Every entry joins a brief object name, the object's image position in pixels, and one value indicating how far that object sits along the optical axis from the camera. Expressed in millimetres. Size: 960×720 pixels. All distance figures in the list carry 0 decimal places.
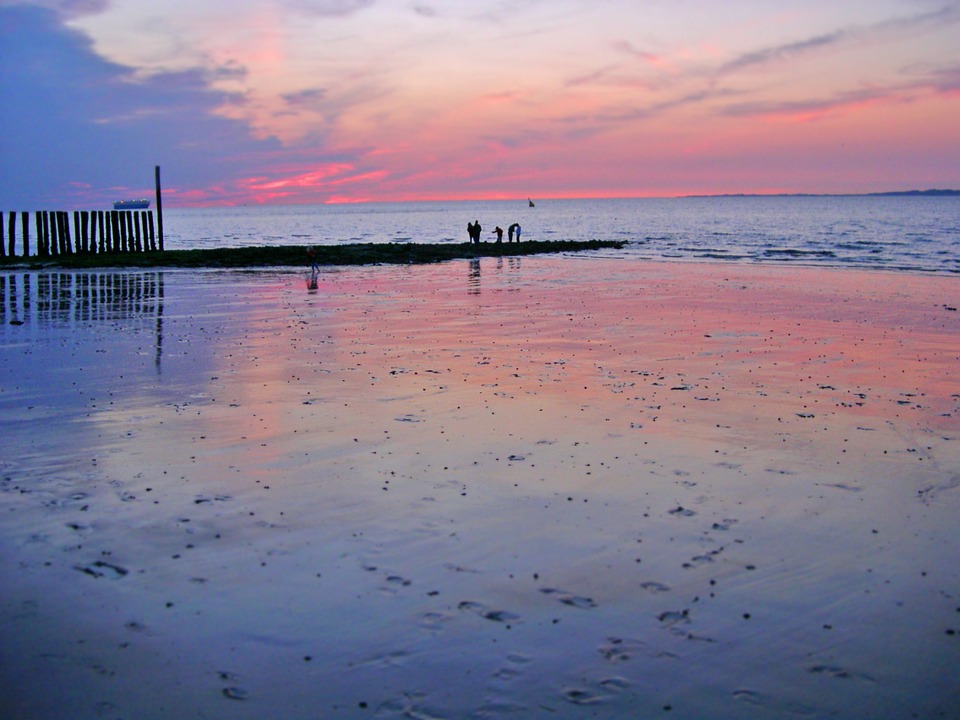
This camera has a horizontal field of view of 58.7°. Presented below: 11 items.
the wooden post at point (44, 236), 47769
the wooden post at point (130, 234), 53106
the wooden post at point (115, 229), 52219
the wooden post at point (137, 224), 54012
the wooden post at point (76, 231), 50050
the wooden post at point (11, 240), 45422
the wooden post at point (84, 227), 50881
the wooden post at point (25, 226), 46312
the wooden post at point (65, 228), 48719
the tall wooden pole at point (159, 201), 54562
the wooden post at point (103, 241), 51756
